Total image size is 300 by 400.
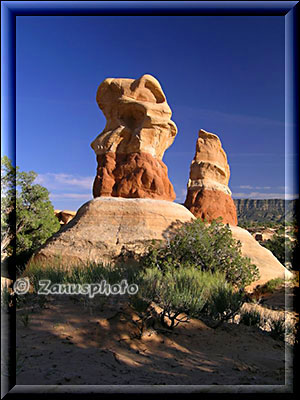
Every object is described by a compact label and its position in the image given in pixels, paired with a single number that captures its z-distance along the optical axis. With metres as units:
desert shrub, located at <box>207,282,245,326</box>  7.46
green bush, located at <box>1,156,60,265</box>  19.98
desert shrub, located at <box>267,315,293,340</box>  7.68
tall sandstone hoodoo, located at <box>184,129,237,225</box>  21.45
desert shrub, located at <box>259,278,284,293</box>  14.53
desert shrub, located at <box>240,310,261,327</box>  8.16
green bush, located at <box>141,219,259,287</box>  12.22
